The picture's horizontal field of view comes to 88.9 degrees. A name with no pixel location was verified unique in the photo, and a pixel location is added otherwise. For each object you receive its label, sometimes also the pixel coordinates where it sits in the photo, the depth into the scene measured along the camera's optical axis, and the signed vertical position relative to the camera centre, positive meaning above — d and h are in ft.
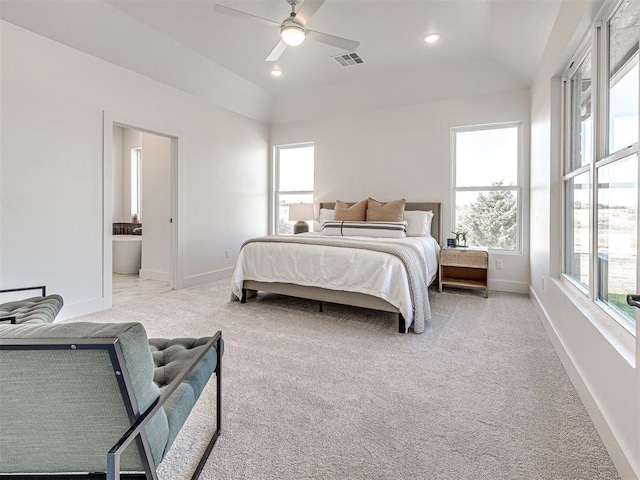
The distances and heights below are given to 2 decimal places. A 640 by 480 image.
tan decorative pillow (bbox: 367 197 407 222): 14.76 +1.32
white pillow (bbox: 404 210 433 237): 14.66 +0.77
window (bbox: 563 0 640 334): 4.89 +1.35
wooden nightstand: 13.12 -1.13
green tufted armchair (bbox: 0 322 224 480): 2.43 -1.34
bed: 9.23 -1.05
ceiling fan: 8.59 +6.07
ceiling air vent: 13.26 +7.54
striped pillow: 13.88 +0.48
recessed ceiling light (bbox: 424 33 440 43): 11.64 +7.33
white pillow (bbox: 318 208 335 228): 16.76 +1.25
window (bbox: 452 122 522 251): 14.21 +2.54
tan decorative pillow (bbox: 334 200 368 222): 15.50 +1.32
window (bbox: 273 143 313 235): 19.33 +3.64
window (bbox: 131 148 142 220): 21.98 +3.80
